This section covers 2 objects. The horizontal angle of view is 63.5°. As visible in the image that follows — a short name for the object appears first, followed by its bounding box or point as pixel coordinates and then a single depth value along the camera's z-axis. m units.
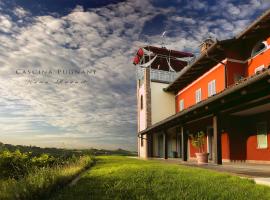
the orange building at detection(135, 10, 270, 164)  8.70
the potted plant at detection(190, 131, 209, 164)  10.72
